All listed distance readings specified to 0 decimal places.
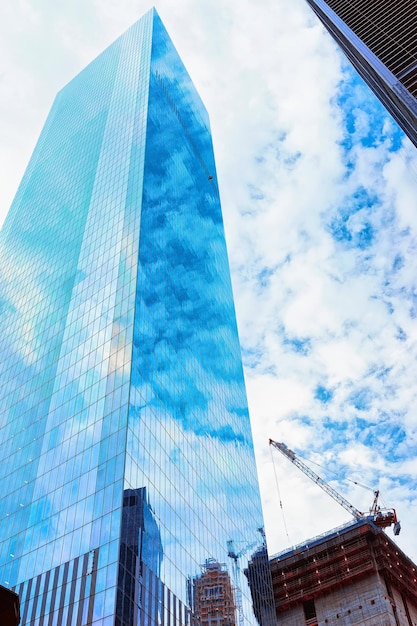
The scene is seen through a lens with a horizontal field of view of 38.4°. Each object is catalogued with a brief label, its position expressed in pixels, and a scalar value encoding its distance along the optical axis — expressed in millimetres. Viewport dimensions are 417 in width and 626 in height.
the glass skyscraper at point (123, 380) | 56844
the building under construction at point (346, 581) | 99812
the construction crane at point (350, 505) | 133750
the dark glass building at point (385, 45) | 62000
